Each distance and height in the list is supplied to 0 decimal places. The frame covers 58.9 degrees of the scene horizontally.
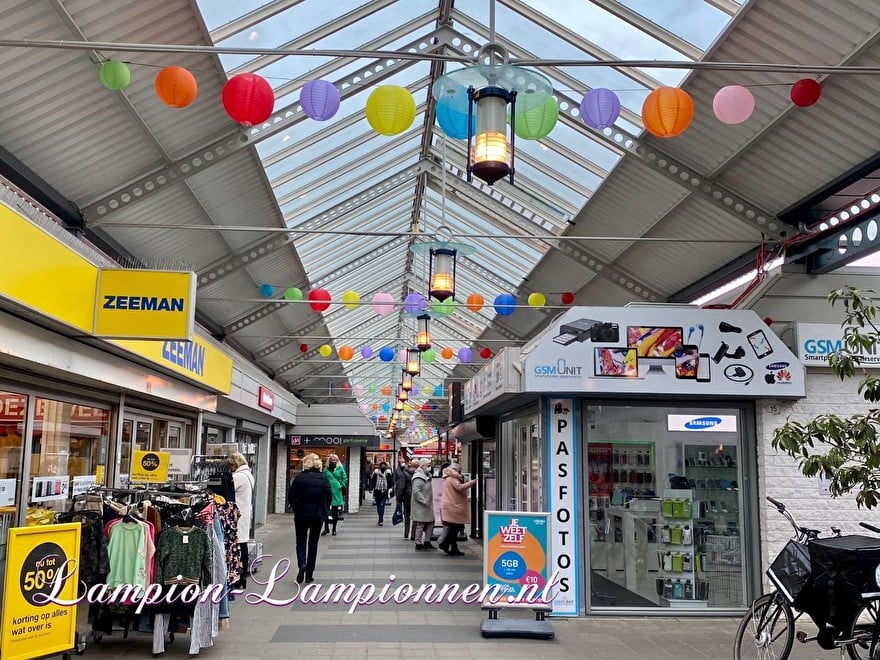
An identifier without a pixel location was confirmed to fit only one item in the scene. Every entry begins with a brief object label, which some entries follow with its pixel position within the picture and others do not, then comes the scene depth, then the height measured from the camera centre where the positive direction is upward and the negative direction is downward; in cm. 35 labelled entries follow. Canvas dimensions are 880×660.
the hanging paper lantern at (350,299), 1386 +255
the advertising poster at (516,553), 754 -106
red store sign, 1714 +97
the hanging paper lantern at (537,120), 509 +217
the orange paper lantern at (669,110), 602 +258
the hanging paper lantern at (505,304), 1360 +243
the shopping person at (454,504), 1263 -99
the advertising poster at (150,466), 912 -30
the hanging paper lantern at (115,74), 627 +293
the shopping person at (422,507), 1392 -114
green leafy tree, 454 +5
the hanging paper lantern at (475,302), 1388 +252
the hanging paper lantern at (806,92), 641 +290
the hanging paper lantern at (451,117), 461 +195
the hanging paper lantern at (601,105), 653 +283
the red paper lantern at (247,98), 605 +265
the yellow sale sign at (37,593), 527 -107
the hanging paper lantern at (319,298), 1403 +259
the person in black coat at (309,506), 966 -79
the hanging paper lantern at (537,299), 1441 +267
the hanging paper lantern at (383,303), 1340 +238
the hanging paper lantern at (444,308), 1190 +211
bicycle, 501 -101
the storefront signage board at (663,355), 826 +95
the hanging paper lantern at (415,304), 1315 +236
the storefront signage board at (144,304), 710 +124
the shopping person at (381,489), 1934 -117
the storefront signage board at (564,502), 816 -61
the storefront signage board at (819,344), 846 +111
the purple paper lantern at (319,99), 654 +287
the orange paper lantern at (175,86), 600 +272
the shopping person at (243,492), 955 -65
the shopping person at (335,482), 1634 -84
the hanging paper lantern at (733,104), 629 +275
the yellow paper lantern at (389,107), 618 +265
